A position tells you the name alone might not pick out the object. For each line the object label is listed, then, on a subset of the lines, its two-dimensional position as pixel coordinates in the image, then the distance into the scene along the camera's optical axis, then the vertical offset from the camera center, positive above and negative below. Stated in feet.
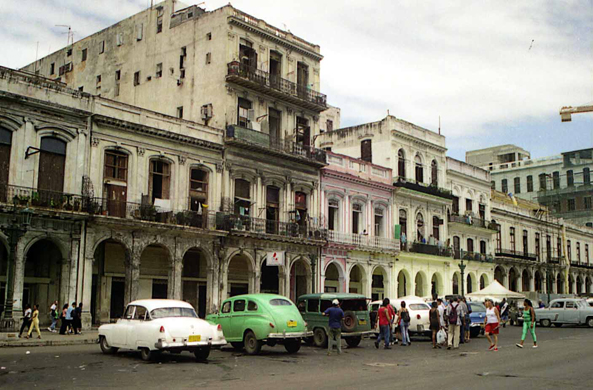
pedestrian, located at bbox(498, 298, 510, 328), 129.59 -4.68
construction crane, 196.24 +54.00
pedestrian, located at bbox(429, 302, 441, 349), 72.84 -3.57
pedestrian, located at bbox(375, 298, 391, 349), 73.20 -3.97
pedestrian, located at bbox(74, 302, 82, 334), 83.87 -4.60
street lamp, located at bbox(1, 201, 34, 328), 74.90 +4.47
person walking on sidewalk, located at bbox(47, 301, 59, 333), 85.87 -4.21
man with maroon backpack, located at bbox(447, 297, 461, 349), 70.38 -3.66
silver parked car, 119.55 -4.17
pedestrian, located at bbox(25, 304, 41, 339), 74.23 -4.26
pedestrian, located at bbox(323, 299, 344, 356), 64.95 -3.57
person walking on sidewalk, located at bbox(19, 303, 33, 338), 74.77 -3.87
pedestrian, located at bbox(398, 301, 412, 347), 76.59 -4.03
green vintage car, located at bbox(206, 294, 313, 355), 62.64 -3.44
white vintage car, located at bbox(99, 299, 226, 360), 53.78 -3.77
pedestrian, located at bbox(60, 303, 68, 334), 83.15 -4.59
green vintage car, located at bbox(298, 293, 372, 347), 73.82 -3.16
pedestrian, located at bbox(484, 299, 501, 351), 69.34 -3.32
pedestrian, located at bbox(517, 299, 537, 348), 69.36 -2.94
